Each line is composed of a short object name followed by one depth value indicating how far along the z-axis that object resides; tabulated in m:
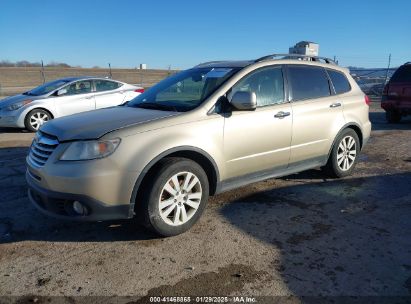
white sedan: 9.98
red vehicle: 10.85
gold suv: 3.52
